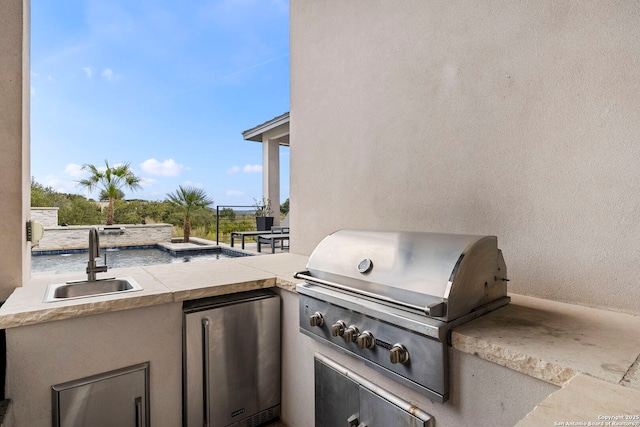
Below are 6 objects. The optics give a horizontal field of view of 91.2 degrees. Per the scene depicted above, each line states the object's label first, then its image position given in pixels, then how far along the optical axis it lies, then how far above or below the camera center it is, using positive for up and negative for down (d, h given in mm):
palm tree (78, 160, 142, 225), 6395 +814
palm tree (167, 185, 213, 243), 7270 +456
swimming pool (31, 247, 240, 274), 4043 -687
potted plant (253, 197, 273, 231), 7191 +67
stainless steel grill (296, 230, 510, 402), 1024 -301
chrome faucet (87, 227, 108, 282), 1843 -212
